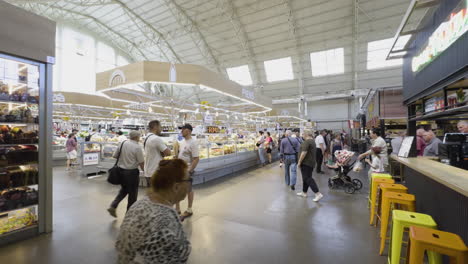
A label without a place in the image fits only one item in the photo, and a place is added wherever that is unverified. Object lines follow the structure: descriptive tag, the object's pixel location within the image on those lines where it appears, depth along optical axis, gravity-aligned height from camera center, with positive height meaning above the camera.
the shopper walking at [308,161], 4.32 -0.60
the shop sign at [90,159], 6.65 -0.85
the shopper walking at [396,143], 5.12 -0.26
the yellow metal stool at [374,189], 3.19 -0.93
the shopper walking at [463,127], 4.34 +0.13
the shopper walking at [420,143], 5.25 -0.27
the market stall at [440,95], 2.02 +0.64
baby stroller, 4.90 -1.10
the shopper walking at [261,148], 9.02 -0.66
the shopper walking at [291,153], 5.11 -0.51
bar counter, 1.79 -0.69
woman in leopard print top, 0.94 -0.46
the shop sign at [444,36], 2.19 +1.25
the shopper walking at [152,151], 3.15 -0.28
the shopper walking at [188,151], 3.42 -0.30
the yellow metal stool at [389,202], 2.36 -0.83
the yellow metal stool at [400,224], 1.82 -0.82
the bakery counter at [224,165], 5.73 -1.08
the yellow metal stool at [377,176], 3.43 -0.77
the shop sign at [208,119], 6.40 +0.45
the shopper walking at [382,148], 4.38 -0.34
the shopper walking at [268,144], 8.81 -0.47
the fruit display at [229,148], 7.35 -0.57
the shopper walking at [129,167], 3.12 -0.52
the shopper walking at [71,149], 7.90 -0.61
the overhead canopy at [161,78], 3.98 +1.17
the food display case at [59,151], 9.39 -0.87
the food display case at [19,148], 2.66 -0.20
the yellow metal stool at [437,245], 1.42 -0.81
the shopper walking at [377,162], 4.32 -0.62
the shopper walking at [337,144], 7.91 -0.43
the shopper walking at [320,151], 7.34 -0.65
